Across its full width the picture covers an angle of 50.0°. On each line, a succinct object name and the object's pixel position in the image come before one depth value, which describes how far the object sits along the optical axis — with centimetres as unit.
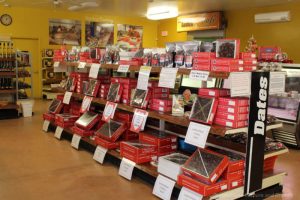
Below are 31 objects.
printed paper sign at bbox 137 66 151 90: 345
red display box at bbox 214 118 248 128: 261
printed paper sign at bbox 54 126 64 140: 519
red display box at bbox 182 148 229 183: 263
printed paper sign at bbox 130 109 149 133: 341
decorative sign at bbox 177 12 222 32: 1010
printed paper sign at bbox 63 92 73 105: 512
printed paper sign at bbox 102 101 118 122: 394
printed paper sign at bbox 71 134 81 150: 464
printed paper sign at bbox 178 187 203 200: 264
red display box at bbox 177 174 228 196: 259
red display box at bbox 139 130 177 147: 348
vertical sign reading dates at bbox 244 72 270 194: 269
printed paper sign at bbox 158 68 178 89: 309
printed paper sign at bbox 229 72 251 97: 256
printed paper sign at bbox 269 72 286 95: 293
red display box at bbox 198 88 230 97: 278
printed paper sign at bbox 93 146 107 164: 400
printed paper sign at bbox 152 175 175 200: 297
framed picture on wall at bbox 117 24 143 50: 1263
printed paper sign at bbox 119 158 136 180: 351
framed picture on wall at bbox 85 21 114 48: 1190
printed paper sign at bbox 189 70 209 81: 272
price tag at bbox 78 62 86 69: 474
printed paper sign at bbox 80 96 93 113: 453
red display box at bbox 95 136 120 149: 394
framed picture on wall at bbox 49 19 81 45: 1111
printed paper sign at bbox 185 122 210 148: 263
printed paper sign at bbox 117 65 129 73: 376
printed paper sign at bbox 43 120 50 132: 581
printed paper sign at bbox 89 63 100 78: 433
